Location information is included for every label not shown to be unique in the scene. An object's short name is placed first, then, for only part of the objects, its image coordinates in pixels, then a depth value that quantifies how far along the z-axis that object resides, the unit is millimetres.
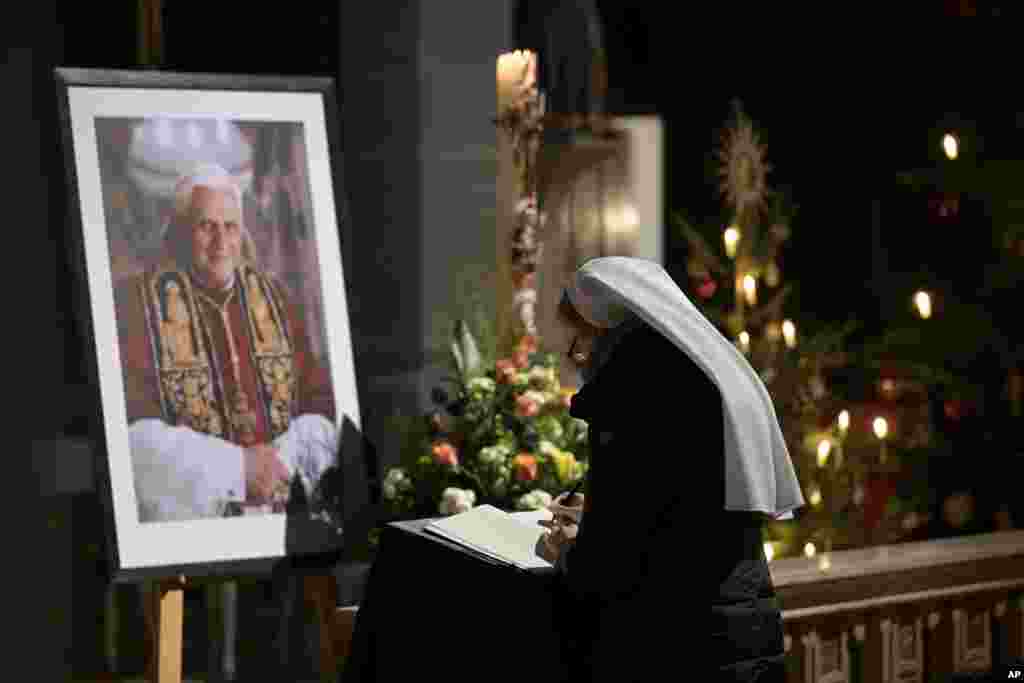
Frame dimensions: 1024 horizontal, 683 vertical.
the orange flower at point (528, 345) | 9030
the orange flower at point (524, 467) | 8593
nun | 6147
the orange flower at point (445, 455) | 8676
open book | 6739
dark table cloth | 6512
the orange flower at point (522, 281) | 9239
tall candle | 9170
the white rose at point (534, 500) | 8488
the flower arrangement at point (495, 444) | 8669
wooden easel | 8481
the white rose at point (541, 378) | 8892
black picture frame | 8363
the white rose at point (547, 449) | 8753
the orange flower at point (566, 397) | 9024
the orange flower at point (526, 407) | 8732
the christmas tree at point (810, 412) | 12774
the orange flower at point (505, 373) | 8871
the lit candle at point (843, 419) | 11974
